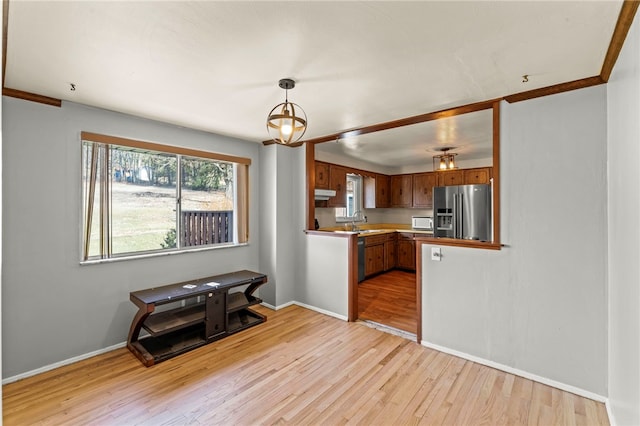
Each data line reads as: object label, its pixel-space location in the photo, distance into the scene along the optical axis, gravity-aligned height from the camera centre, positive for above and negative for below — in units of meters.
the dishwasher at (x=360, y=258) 5.74 -0.77
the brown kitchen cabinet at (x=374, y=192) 6.86 +0.49
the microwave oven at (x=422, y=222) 6.56 -0.15
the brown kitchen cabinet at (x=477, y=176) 6.10 +0.74
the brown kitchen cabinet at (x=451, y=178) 6.43 +0.74
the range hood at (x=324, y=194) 5.27 +0.35
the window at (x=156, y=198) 3.14 +0.21
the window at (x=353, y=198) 6.63 +0.36
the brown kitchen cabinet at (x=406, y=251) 6.59 -0.74
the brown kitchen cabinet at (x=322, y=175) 5.34 +0.67
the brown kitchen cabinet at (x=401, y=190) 7.09 +0.55
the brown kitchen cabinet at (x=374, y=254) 5.98 -0.73
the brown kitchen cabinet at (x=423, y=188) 6.76 +0.57
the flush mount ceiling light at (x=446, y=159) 5.25 +0.93
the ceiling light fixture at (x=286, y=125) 2.31 +0.65
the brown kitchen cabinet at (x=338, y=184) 5.64 +0.55
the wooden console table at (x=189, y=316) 3.07 -1.04
